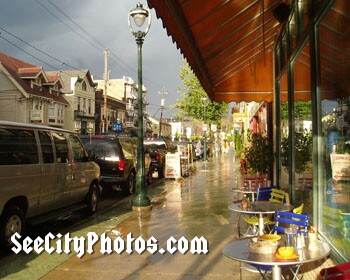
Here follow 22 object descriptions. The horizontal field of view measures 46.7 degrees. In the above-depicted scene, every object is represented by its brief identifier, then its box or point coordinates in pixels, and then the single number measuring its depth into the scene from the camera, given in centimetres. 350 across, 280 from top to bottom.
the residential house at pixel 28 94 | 4341
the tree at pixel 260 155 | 1078
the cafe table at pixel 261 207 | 545
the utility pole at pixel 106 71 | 4462
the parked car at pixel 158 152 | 1880
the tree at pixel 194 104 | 3719
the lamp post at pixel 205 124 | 3259
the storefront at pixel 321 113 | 416
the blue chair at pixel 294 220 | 402
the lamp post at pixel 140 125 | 965
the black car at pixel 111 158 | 1206
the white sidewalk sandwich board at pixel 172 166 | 1758
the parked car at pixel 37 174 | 614
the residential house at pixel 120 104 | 6464
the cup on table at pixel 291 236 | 358
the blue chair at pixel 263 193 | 730
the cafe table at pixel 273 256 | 311
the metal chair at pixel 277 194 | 652
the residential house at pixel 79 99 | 5456
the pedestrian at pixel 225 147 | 5608
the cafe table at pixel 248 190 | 717
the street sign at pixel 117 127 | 5982
